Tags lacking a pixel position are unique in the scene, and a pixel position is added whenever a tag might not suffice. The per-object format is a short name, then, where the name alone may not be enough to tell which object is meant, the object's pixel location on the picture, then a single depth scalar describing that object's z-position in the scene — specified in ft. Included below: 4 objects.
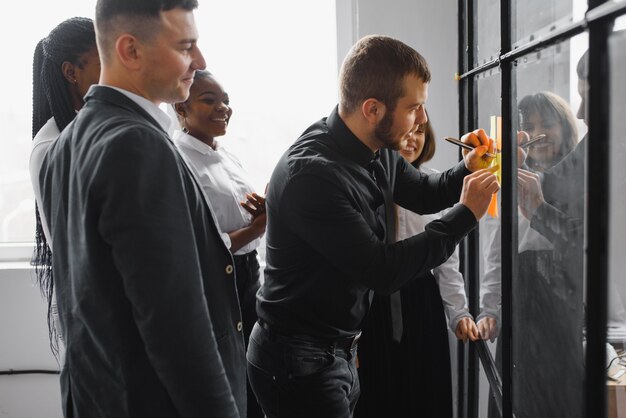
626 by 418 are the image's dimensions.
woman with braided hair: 4.36
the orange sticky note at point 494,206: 4.09
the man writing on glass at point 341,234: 3.65
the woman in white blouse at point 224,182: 5.71
